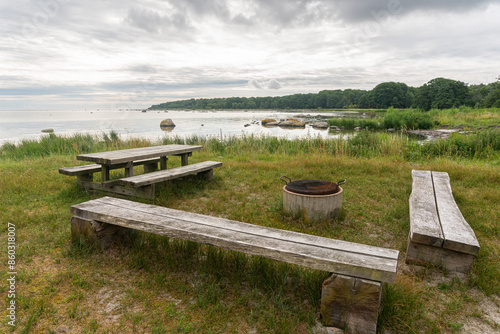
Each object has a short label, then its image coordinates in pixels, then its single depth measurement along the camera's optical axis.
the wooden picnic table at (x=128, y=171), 4.68
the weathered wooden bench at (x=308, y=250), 1.94
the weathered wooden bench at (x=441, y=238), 2.64
